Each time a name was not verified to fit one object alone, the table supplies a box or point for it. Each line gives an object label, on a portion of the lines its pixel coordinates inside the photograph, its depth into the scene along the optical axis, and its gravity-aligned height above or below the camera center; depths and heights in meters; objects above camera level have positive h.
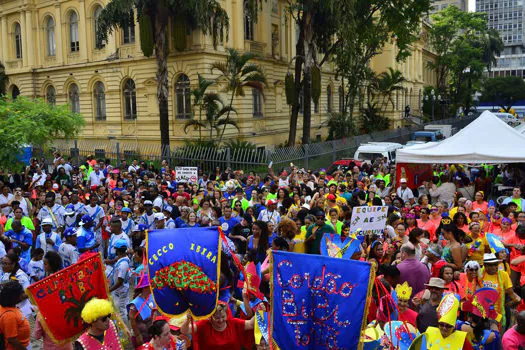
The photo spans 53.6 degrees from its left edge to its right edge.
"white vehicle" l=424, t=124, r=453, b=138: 34.85 -0.89
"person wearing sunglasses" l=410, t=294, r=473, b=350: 4.70 -2.01
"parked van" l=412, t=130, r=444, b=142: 29.64 -1.20
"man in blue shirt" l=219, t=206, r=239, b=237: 9.23 -1.84
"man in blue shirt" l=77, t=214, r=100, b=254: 7.68 -1.76
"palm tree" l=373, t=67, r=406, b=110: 36.45 +2.35
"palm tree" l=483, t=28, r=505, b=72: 63.03 +8.35
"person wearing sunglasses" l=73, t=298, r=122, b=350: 4.51 -1.82
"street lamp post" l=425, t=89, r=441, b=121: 45.39 +1.80
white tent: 11.88 -0.79
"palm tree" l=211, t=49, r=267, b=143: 22.42 +2.08
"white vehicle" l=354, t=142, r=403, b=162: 19.33 -1.35
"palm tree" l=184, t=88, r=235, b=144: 23.11 +0.27
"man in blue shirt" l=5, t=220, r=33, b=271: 8.36 -1.87
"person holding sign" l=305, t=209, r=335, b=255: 7.74 -1.74
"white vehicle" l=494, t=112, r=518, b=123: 50.99 -0.38
